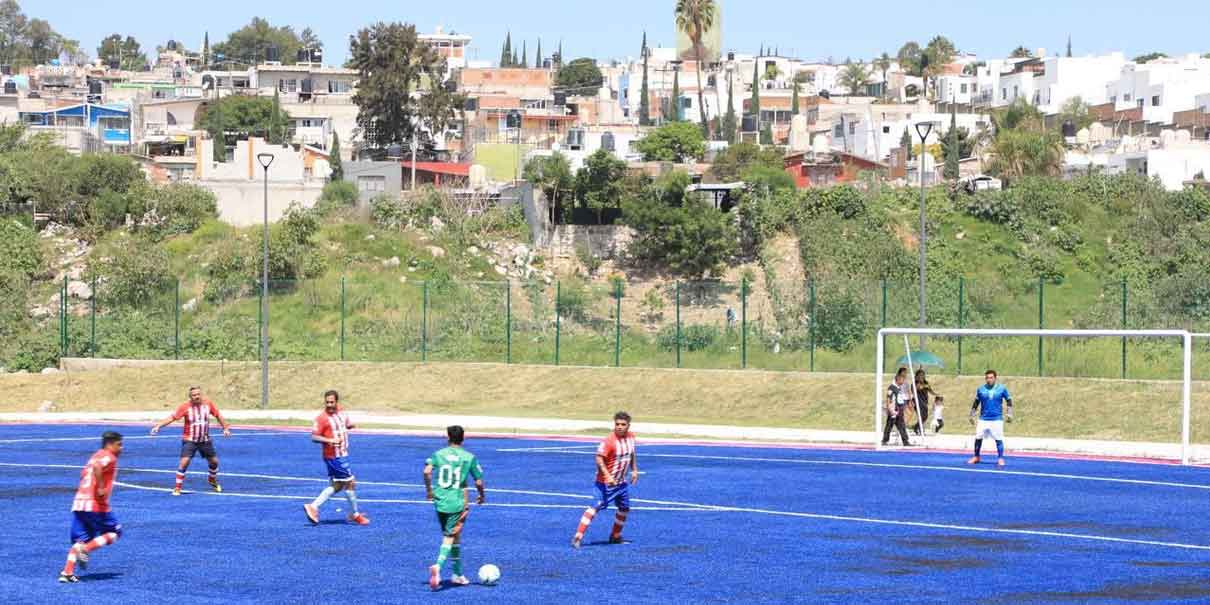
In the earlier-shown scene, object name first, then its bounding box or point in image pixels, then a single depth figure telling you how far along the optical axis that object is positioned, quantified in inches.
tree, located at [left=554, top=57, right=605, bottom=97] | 7662.4
